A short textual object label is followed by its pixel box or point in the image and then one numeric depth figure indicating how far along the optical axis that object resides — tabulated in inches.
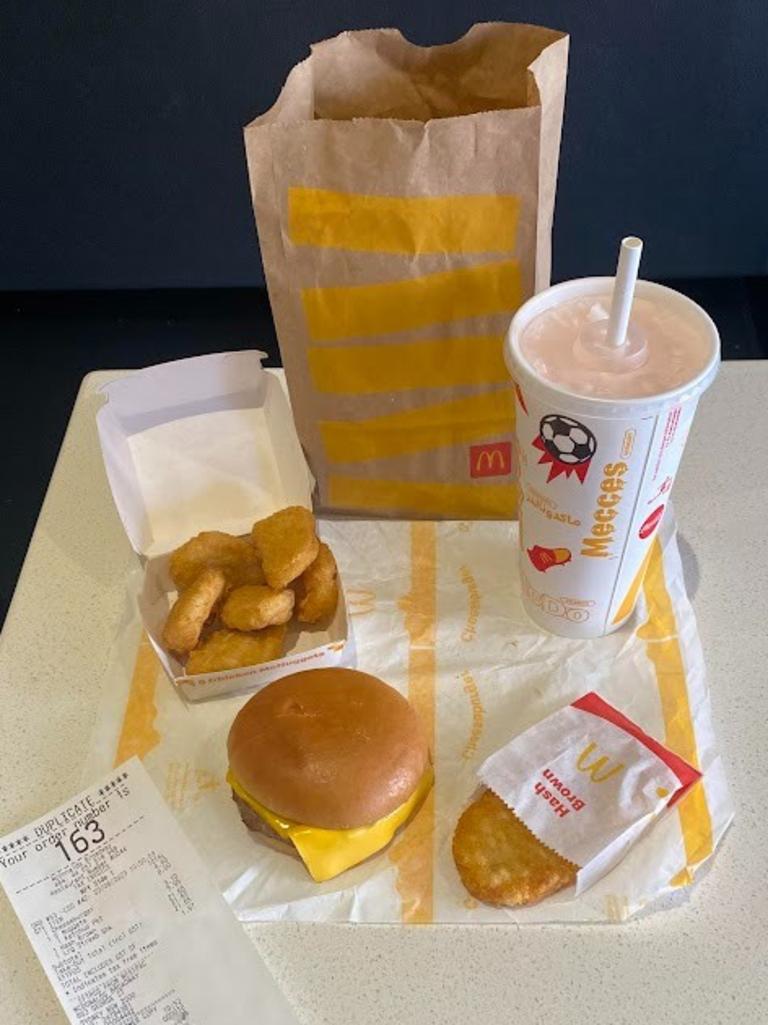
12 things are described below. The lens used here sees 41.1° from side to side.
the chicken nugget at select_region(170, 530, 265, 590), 42.3
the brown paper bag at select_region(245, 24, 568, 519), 36.3
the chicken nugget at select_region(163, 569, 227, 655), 39.8
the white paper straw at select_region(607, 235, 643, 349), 32.5
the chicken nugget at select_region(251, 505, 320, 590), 40.6
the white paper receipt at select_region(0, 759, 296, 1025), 31.2
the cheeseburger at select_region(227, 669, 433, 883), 33.2
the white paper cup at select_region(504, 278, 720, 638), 33.0
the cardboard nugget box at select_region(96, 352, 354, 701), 44.1
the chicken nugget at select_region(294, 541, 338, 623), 40.9
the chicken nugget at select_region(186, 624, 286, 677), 39.2
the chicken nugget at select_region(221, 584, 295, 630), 39.8
